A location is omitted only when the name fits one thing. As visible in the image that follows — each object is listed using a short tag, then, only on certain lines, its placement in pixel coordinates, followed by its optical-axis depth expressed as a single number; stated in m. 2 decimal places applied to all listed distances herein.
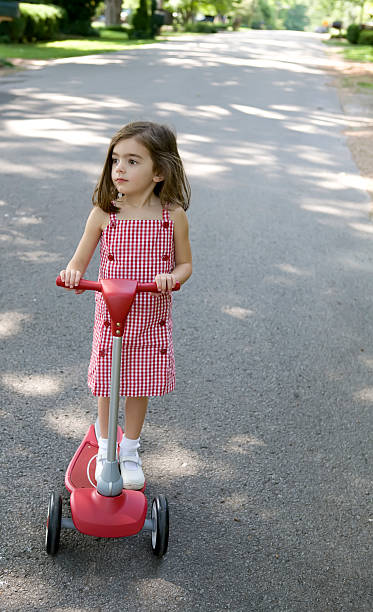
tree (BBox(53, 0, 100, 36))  32.19
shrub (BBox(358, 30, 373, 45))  37.03
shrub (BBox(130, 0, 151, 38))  34.94
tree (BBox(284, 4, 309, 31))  133.00
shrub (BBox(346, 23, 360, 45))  39.45
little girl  2.39
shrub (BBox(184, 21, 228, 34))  51.78
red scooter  2.28
